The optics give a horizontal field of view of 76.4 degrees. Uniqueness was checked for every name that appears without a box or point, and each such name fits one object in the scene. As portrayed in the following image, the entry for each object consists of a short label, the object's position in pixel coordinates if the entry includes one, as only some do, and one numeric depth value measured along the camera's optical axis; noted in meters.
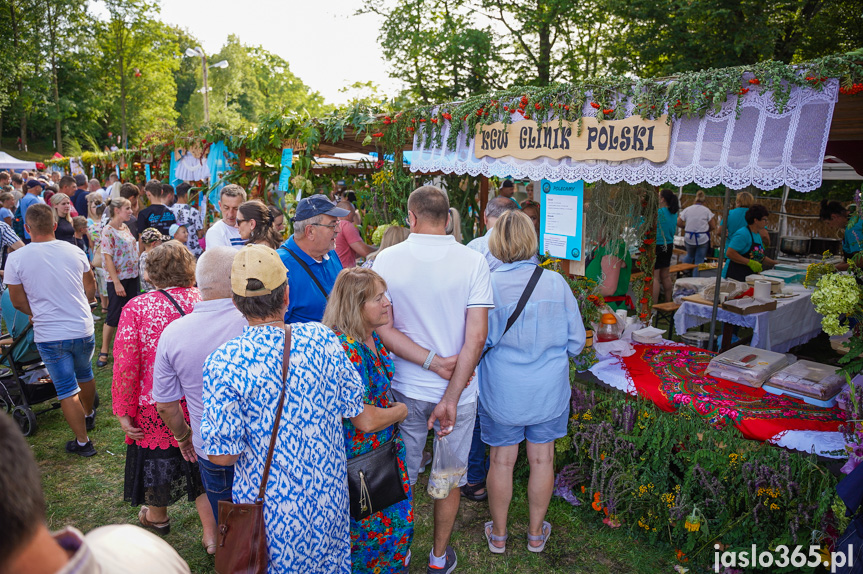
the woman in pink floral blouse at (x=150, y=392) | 2.66
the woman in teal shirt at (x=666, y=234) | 7.67
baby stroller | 4.25
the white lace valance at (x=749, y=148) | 2.82
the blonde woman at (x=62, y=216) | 6.71
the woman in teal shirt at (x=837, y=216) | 5.74
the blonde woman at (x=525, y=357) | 2.82
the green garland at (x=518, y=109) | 2.82
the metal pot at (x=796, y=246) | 8.46
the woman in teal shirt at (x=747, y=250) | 6.01
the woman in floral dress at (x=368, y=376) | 2.16
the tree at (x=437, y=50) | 16.95
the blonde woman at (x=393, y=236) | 3.74
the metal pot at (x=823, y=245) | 8.99
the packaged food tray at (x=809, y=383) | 3.23
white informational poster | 3.89
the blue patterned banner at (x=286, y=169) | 6.03
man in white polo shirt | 2.52
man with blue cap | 2.97
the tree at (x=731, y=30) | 12.98
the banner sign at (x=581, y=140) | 3.30
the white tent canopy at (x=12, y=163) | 19.66
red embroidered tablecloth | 3.02
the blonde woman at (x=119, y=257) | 5.18
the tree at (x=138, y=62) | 32.97
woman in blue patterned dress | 1.77
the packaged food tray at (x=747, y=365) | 3.54
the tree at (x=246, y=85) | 41.16
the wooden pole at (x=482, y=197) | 5.94
